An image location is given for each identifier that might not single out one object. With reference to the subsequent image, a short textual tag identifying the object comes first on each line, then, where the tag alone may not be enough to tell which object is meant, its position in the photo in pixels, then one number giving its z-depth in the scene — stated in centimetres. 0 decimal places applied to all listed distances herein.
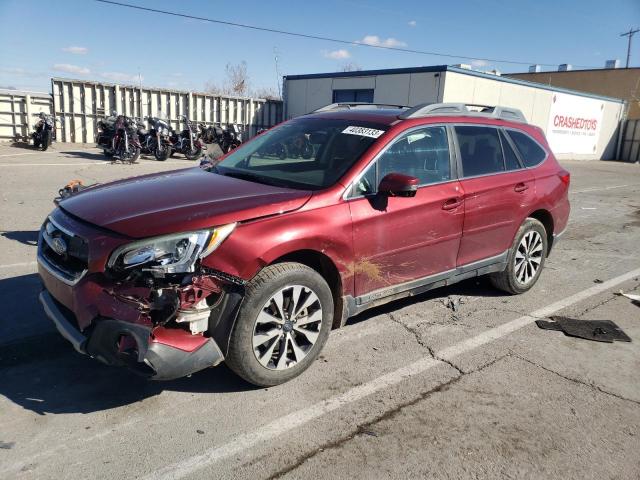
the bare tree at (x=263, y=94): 4881
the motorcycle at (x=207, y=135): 1867
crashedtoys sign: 2939
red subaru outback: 279
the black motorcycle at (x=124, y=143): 1500
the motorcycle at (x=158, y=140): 1620
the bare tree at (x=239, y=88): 4656
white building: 2108
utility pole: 6004
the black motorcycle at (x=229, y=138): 1877
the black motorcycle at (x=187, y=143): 1714
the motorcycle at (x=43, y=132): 1673
